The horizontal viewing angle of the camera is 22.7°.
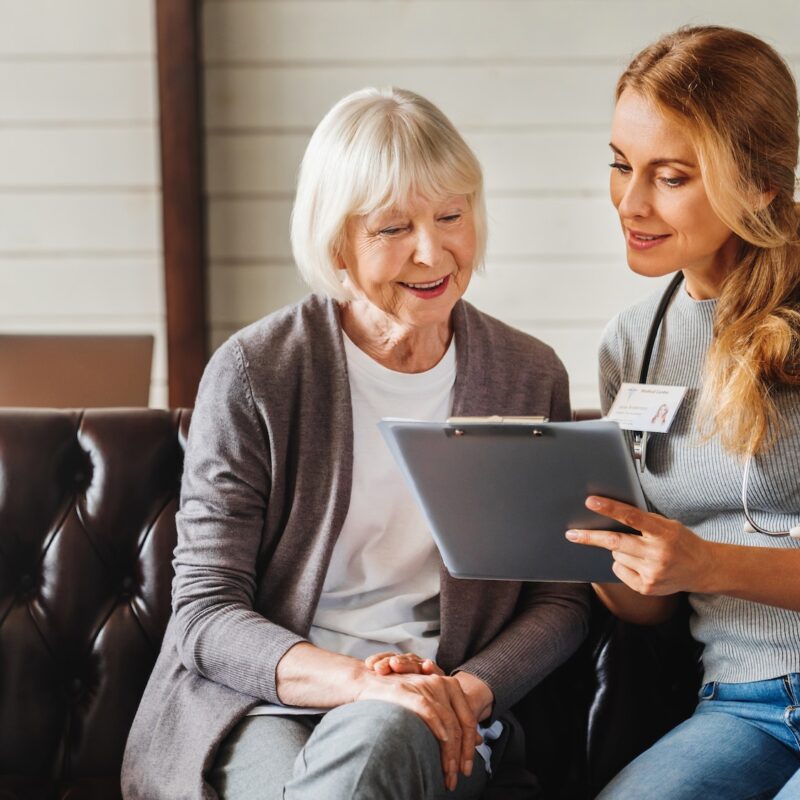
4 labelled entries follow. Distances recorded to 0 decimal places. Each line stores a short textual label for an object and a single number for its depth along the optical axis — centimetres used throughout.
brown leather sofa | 284
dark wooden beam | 363
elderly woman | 265
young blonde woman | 263
